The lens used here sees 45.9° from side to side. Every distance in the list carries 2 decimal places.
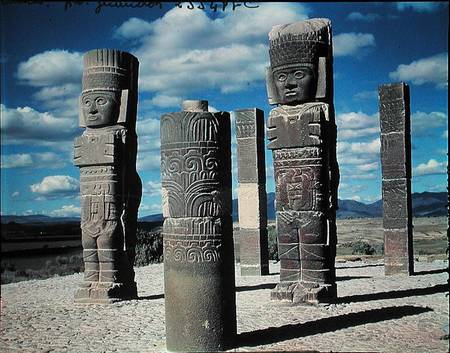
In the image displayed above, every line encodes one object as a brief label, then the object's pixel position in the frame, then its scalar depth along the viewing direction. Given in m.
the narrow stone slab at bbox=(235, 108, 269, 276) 13.80
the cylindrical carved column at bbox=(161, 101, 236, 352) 6.31
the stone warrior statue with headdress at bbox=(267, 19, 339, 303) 9.13
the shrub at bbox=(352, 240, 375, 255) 20.87
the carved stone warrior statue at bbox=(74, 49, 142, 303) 10.05
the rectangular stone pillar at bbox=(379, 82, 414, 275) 12.73
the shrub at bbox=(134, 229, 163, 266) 19.36
